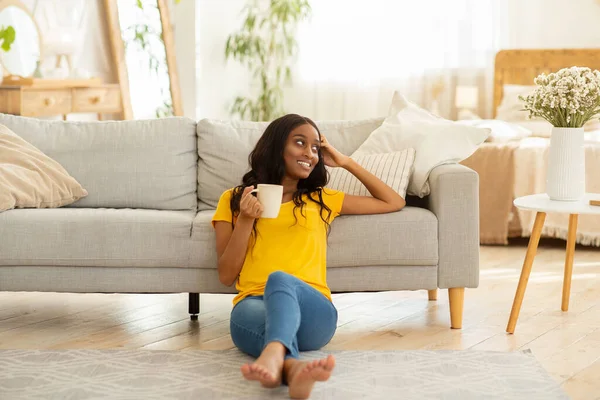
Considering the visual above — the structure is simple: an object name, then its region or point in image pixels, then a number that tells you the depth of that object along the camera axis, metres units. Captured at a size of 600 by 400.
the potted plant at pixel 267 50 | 6.99
